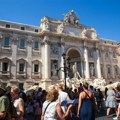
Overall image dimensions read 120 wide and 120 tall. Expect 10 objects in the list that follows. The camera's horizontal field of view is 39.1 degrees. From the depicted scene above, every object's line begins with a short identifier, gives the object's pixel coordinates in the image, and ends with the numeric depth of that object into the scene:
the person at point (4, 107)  2.84
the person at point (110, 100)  7.72
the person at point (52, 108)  3.36
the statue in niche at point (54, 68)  25.01
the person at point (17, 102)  3.95
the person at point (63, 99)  5.46
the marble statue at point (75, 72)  26.02
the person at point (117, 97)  7.35
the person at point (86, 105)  4.60
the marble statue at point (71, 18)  28.79
